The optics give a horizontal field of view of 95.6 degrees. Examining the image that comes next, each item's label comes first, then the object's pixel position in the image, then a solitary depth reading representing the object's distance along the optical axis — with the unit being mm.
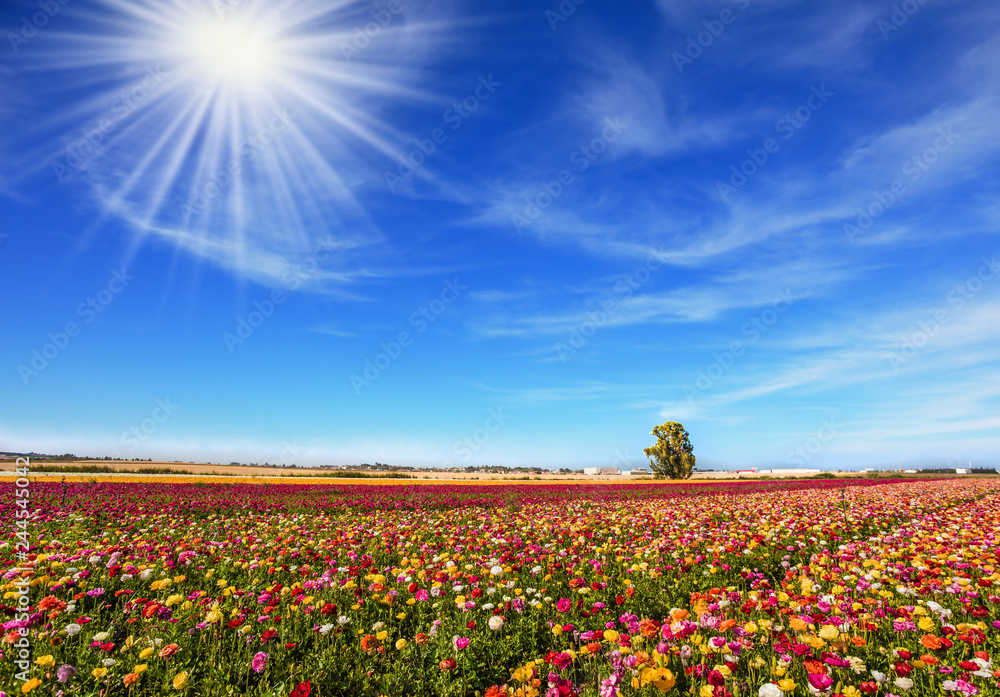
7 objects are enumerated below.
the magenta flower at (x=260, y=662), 3324
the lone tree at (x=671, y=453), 56281
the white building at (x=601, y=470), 134475
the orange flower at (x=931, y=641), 2891
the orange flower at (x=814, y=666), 2660
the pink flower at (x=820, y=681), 2568
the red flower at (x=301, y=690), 2744
